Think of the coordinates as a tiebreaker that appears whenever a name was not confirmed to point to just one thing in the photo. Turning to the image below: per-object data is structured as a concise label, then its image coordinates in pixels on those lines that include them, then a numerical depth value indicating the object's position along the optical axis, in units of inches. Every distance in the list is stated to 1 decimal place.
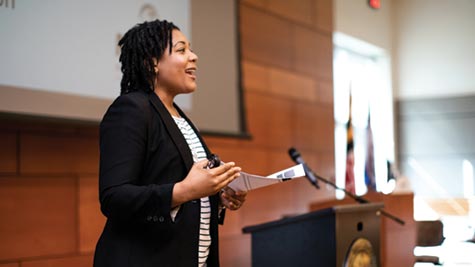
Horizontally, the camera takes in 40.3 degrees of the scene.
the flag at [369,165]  223.1
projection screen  122.0
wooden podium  115.7
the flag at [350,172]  214.8
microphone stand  132.5
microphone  134.6
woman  67.3
